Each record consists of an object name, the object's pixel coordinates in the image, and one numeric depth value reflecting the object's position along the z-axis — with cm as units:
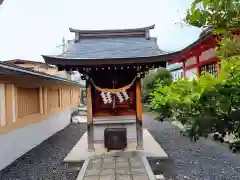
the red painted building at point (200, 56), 607
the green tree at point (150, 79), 1450
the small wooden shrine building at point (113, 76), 471
